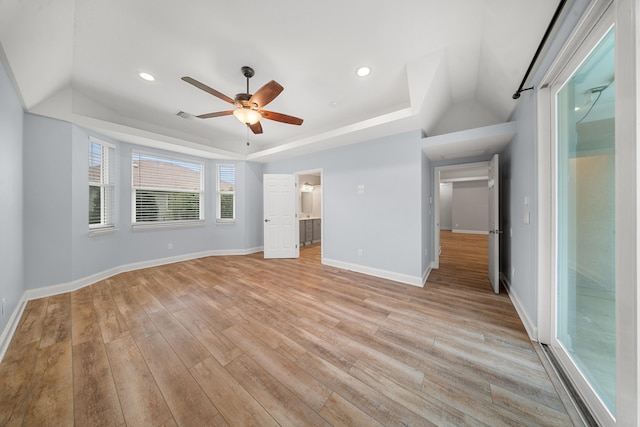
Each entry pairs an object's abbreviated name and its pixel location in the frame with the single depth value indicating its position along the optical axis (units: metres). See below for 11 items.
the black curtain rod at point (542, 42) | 1.26
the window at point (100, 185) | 3.27
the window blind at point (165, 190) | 3.95
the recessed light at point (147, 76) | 2.55
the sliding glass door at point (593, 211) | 0.87
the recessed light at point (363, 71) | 2.45
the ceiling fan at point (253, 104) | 2.05
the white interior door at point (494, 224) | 2.80
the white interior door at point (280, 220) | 4.82
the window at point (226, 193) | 5.03
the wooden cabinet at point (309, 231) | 6.15
